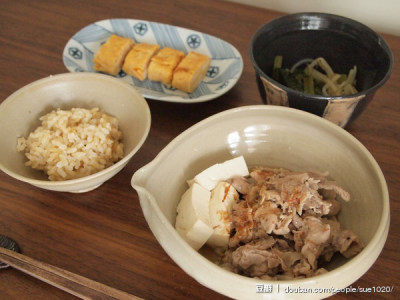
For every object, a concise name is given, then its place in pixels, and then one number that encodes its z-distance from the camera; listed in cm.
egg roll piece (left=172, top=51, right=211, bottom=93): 38
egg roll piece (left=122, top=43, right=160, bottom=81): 39
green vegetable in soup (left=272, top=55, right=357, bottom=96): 34
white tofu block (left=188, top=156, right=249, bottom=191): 26
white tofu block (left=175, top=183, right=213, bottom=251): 23
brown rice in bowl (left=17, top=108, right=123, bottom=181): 29
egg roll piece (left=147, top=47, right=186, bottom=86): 39
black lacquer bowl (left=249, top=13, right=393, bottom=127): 28
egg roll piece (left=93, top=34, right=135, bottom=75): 40
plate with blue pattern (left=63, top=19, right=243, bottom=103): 38
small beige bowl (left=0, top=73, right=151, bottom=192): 29
